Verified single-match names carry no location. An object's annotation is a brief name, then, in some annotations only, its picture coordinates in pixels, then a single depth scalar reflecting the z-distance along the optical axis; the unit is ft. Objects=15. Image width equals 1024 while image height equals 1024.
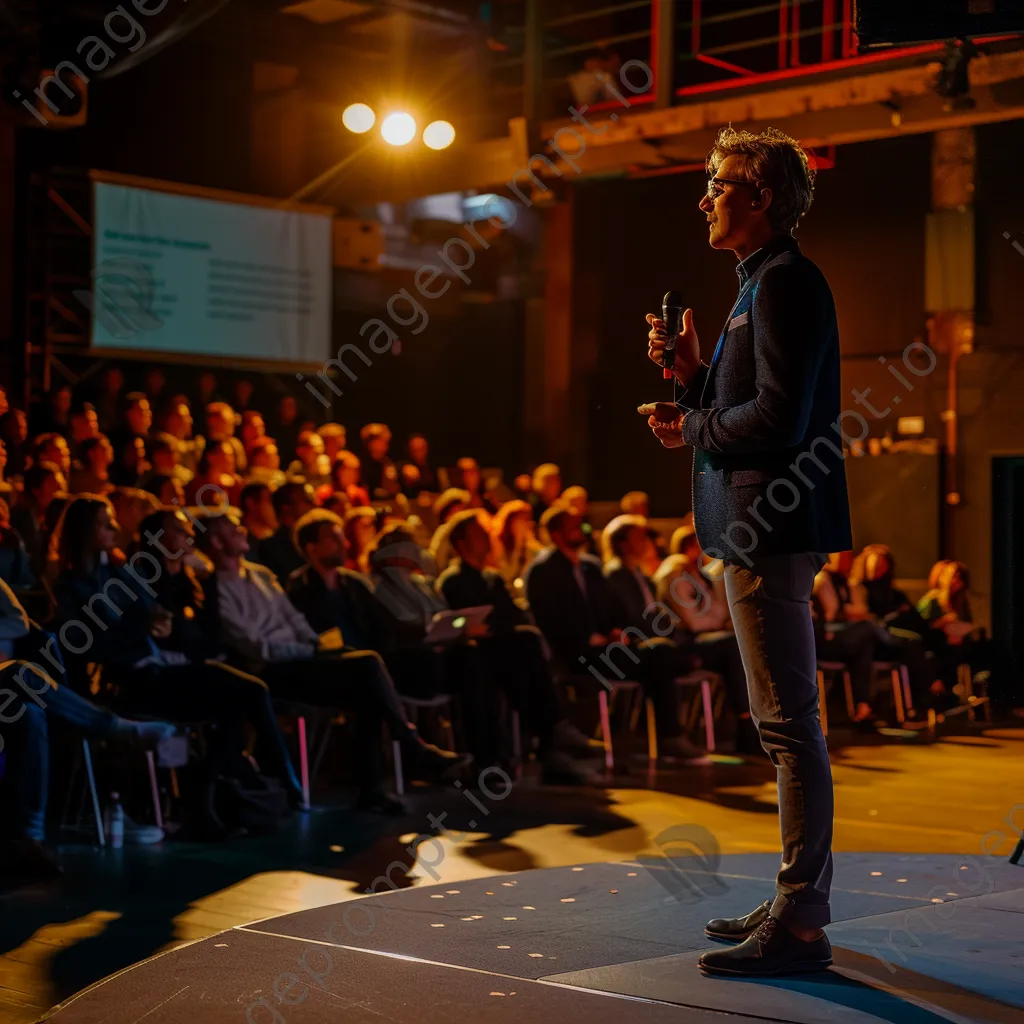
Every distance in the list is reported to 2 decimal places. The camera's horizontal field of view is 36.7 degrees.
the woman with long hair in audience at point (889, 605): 32.60
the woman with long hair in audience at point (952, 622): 33.27
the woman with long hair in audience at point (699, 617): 26.86
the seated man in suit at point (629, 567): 26.27
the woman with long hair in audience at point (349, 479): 31.83
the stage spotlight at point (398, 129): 37.55
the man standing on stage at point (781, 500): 9.13
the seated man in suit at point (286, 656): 19.93
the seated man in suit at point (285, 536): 24.57
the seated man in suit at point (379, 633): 21.67
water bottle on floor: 17.31
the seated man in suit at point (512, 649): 22.57
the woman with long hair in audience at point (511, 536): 27.35
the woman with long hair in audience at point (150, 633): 17.99
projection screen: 38.42
